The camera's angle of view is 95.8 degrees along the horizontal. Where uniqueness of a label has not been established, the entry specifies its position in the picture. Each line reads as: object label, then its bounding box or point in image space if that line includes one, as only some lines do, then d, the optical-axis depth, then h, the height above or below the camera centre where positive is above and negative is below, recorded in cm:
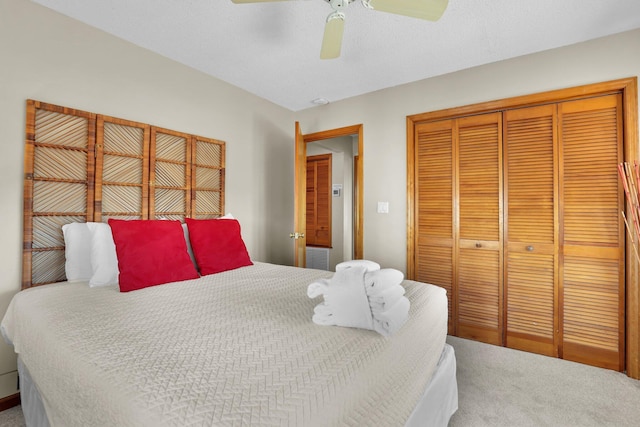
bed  75 -44
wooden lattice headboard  185 +30
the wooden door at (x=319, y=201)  481 +26
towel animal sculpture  112 -34
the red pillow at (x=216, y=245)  220 -24
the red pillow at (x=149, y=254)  171 -25
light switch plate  313 +10
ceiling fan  145 +108
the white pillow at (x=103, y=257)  180 -27
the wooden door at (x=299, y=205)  315 +12
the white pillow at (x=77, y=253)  186 -25
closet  220 -5
